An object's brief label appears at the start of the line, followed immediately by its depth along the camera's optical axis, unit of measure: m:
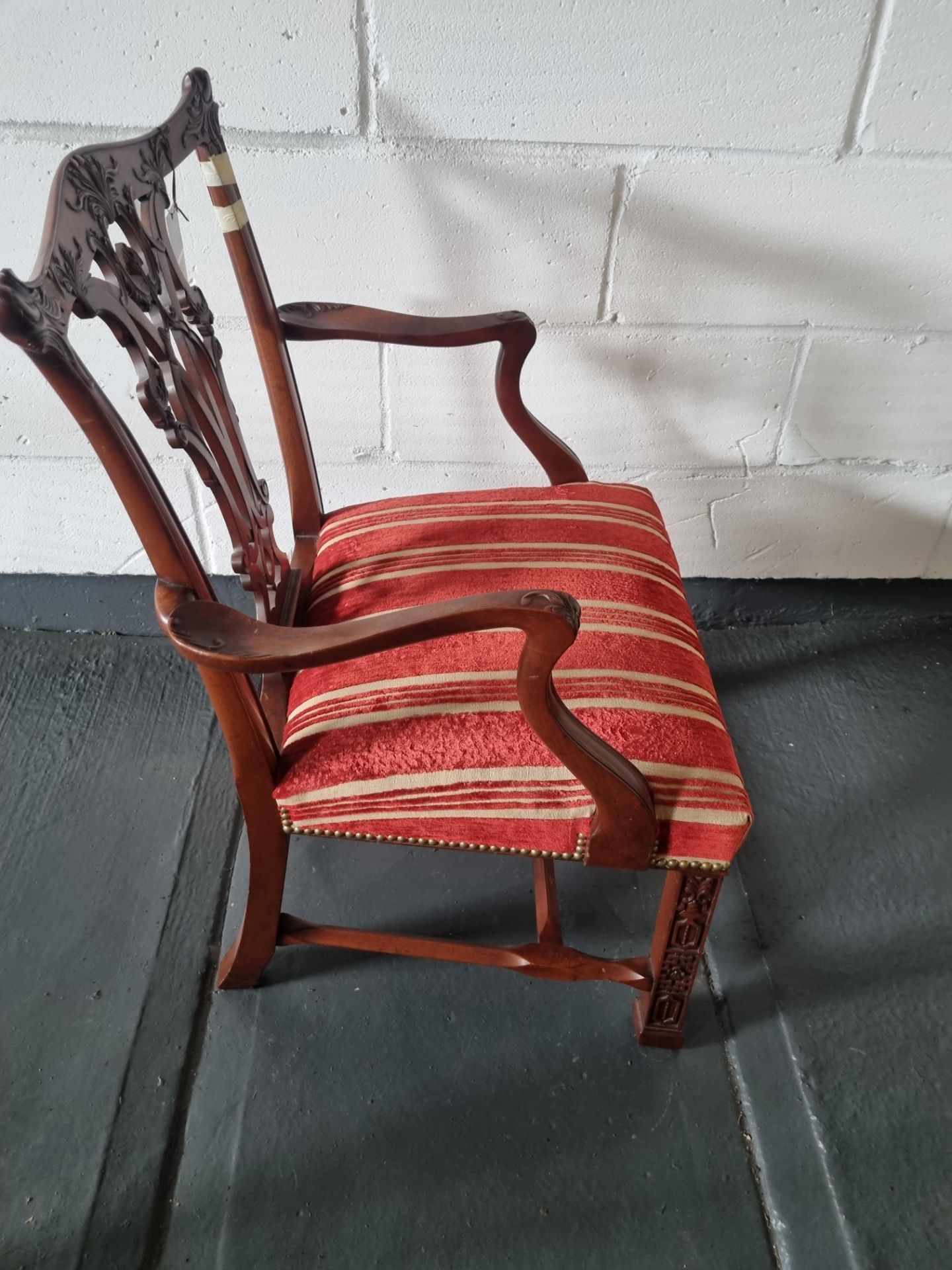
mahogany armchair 0.83
